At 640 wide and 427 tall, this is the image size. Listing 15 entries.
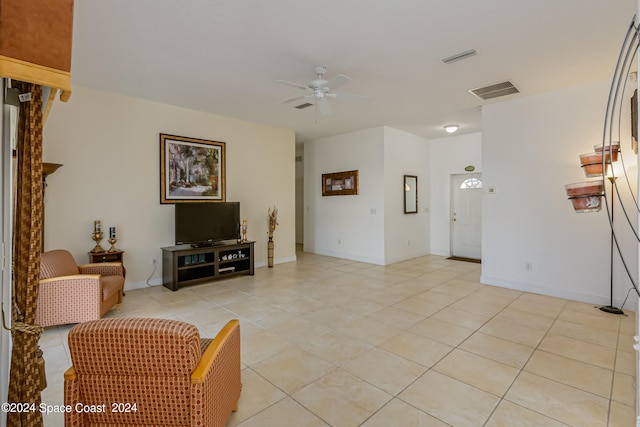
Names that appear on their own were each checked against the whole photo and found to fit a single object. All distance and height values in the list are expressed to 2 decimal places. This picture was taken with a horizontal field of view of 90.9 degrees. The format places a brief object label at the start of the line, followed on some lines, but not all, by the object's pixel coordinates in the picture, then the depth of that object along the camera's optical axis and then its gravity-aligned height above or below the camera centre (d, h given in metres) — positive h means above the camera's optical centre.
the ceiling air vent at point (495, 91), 4.22 +1.64
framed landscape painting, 5.05 +0.70
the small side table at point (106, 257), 4.19 -0.62
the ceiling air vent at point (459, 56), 3.24 +1.62
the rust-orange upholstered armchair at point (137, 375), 1.35 -0.73
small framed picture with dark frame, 7.09 +0.62
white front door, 7.21 -0.15
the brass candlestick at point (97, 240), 4.25 -0.39
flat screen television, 4.95 -0.19
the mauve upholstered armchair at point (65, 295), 3.14 -0.85
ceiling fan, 3.46 +1.37
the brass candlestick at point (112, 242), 4.37 -0.43
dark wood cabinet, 4.78 -0.84
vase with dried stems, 6.36 -0.51
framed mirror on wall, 7.17 +0.36
